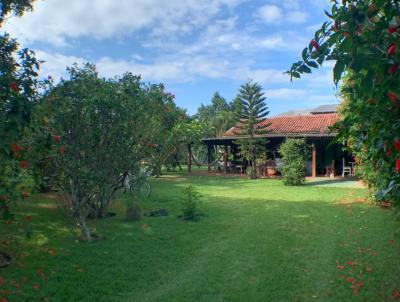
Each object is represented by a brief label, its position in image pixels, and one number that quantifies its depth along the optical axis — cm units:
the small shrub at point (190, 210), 881
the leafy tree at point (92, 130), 628
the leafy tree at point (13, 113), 298
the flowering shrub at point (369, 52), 152
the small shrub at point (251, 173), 2073
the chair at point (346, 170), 2008
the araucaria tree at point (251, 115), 2156
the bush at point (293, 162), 1630
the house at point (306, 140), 2037
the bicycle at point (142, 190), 1143
